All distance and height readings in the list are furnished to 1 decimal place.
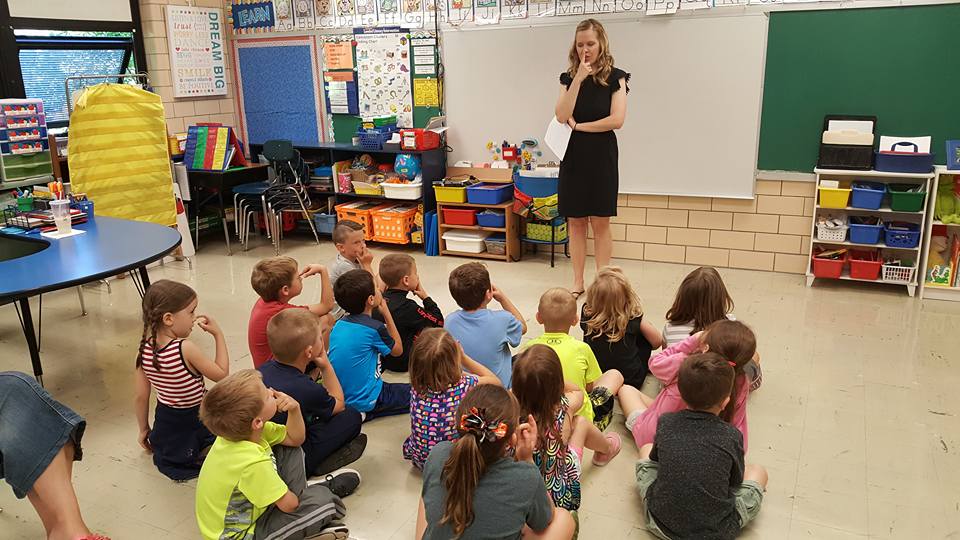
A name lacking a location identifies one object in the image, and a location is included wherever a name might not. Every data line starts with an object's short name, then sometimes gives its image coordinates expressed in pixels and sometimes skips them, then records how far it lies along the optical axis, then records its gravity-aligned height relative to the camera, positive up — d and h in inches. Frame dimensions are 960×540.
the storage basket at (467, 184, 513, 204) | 227.3 -29.1
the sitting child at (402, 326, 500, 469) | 94.0 -38.1
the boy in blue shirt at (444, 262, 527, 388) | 116.3 -36.0
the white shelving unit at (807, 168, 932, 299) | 182.9 -30.9
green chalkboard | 183.2 +5.3
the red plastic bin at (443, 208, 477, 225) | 234.1 -37.1
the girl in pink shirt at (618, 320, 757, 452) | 97.0 -40.3
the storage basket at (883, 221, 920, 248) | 182.9 -36.3
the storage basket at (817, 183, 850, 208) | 188.9 -26.5
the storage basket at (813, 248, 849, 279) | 191.3 -45.3
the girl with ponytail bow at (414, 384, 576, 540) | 67.8 -36.6
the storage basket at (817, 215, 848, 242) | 190.9 -35.9
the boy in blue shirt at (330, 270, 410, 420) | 116.4 -38.3
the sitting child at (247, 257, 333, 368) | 119.8 -31.3
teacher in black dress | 171.0 -9.6
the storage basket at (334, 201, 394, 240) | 250.5 -37.7
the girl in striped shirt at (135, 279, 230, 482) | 105.2 -38.9
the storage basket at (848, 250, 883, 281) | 187.6 -44.8
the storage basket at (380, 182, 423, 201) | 241.3 -29.4
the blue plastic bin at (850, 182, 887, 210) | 185.6 -26.0
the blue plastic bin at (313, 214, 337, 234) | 260.7 -42.7
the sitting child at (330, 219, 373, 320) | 147.3 -29.7
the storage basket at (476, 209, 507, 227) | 228.7 -37.0
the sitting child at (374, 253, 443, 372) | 131.4 -36.1
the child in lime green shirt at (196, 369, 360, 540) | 78.1 -40.5
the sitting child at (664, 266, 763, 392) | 119.3 -34.5
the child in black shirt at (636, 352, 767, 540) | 84.1 -42.3
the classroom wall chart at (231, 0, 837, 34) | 210.7 +29.2
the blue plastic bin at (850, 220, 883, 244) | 186.9 -35.7
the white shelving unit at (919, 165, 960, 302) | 180.9 -47.6
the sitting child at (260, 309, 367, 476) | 97.0 -39.1
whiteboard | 202.8 +2.6
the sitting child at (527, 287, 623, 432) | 108.3 -37.2
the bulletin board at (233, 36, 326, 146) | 267.0 +6.1
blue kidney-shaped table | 114.5 -26.3
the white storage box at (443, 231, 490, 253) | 235.0 -45.0
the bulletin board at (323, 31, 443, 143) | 242.5 +11.9
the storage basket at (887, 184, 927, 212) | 180.7 -26.5
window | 224.5 +15.9
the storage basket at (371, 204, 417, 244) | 244.9 -40.8
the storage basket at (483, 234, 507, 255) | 232.4 -46.1
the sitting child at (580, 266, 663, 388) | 122.0 -39.2
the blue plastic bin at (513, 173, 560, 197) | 223.0 -26.4
